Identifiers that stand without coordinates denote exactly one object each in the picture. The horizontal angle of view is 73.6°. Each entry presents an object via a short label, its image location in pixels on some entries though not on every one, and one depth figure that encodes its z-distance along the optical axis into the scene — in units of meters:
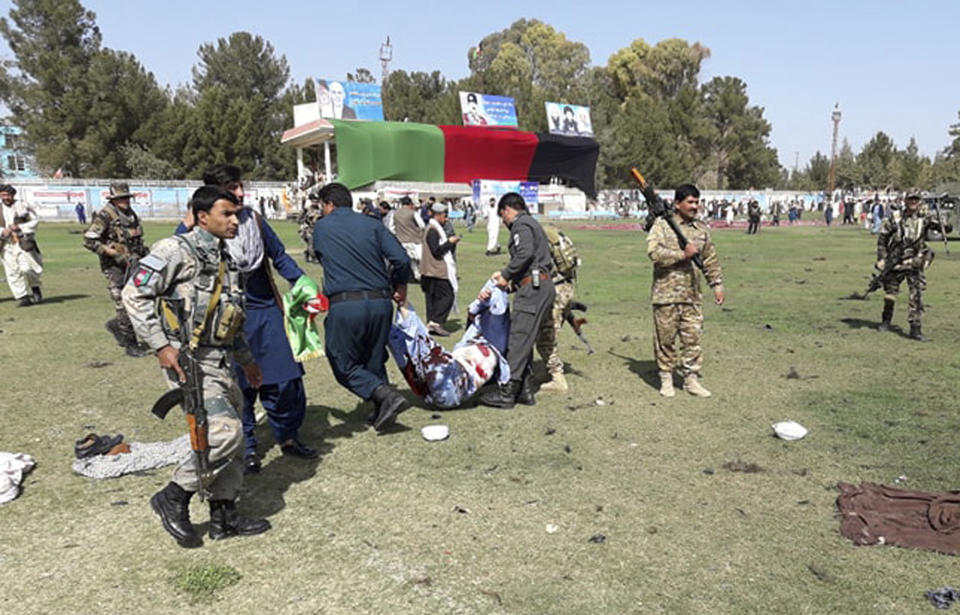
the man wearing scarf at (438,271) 8.58
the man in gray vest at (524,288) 6.06
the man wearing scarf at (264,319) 4.43
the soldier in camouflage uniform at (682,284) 6.19
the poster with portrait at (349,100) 50.09
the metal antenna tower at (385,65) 67.94
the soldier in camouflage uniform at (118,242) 8.09
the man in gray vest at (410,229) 9.97
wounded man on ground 5.89
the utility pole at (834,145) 65.00
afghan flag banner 49.06
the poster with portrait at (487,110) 55.06
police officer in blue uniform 4.96
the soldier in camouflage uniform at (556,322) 6.61
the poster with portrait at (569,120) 58.66
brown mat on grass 3.68
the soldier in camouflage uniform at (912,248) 8.65
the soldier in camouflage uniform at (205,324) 3.32
